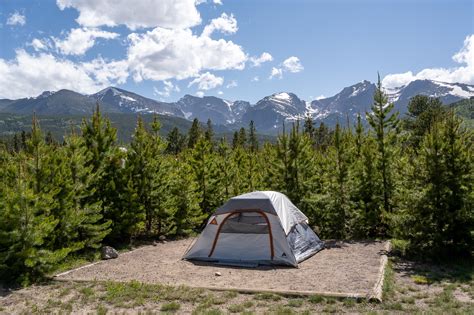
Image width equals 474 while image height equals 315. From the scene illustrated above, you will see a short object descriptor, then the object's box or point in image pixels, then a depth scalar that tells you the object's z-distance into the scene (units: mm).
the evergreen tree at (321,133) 85312
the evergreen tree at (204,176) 20203
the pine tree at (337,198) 16516
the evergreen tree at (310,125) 66500
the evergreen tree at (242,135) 79188
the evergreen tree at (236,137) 78688
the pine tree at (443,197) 11914
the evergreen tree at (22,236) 10359
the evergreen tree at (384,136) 16641
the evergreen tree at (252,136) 85738
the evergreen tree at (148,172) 16391
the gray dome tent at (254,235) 12523
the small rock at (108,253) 13563
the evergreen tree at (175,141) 80125
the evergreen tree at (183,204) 17719
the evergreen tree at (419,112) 44031
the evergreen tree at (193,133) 72188
